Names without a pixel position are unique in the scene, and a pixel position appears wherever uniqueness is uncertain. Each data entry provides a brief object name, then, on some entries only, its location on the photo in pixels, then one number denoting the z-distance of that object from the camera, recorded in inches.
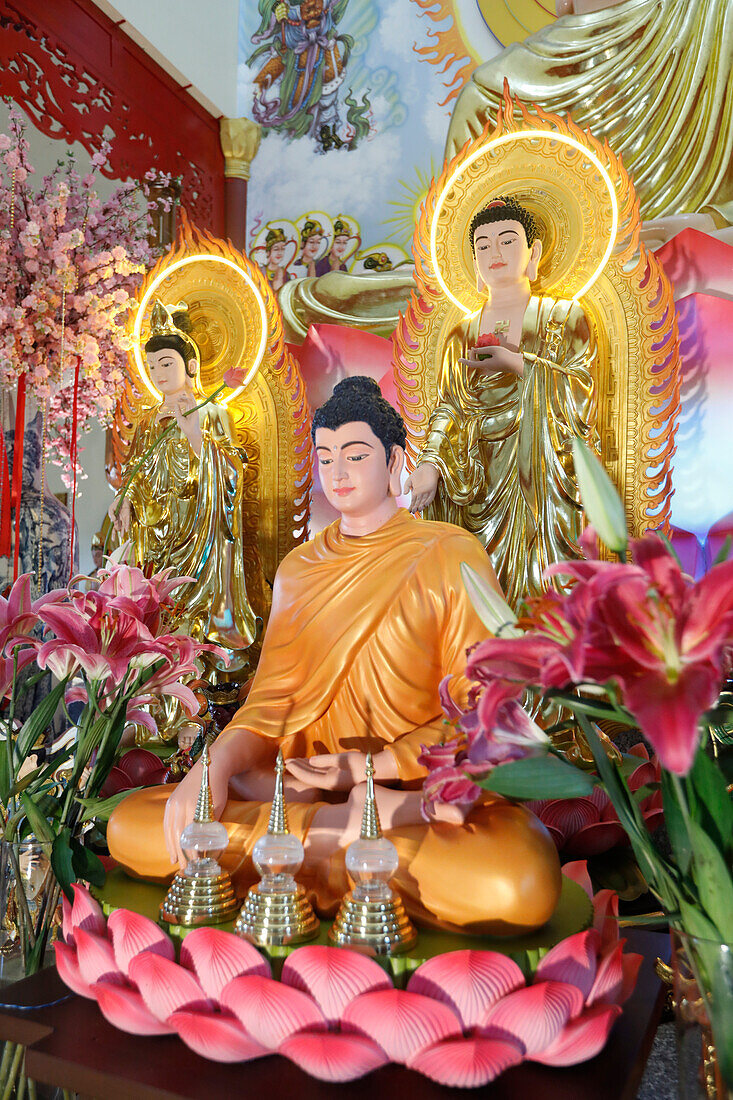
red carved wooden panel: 132.4
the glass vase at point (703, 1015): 28.5
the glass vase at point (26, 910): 47.6
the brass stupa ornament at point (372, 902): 41.4
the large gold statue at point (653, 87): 132.0
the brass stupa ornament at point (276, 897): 42.8
